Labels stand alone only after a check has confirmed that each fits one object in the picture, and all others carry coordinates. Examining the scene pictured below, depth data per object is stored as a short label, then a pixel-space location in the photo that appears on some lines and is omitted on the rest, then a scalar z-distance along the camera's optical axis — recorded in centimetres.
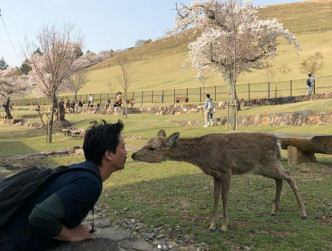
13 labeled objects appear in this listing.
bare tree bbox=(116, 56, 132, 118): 3449
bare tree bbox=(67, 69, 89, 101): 5975
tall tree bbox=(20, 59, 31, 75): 11723
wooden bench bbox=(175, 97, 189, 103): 4422
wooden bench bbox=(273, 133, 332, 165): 793
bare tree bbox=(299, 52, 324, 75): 4169
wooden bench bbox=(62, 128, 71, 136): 2332
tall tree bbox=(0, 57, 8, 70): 15620
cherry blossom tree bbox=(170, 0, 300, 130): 2569
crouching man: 215
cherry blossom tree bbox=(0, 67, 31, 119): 3881
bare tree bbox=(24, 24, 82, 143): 1908
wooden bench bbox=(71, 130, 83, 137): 2245
